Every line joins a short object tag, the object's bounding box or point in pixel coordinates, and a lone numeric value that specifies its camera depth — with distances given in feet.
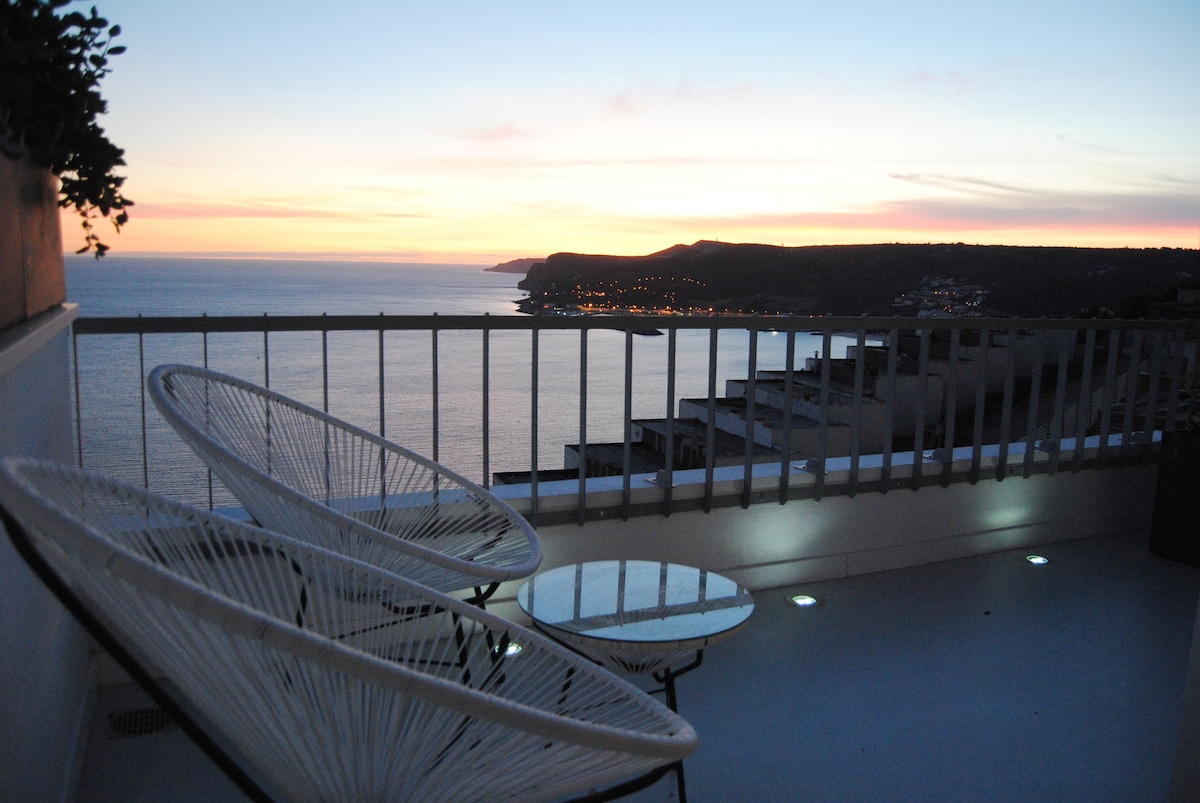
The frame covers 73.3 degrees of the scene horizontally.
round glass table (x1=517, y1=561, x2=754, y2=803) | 6.54
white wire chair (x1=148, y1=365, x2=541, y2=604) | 6.08
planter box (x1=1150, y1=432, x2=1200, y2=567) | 13.24
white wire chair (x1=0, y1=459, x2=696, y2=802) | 3.19
